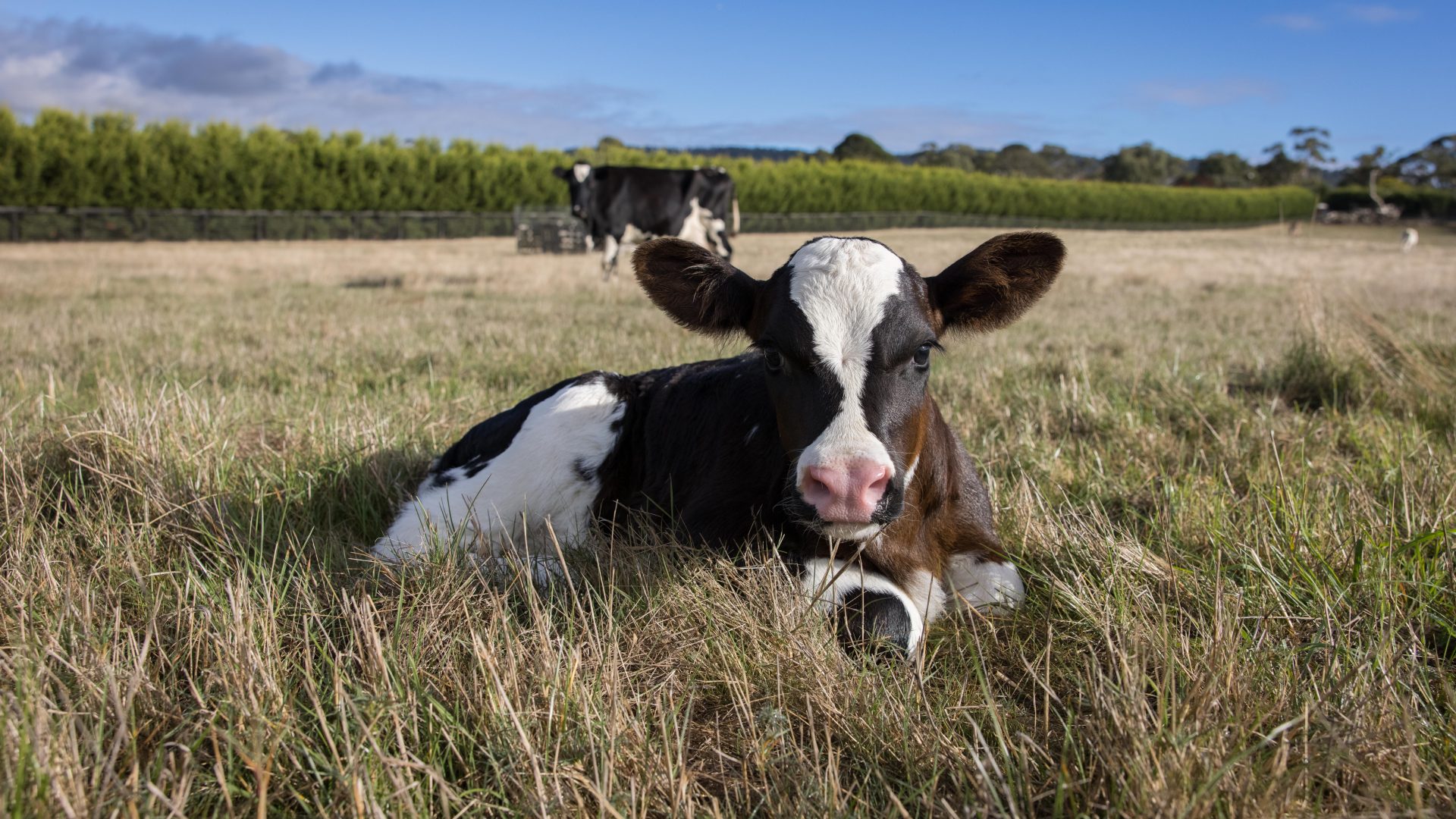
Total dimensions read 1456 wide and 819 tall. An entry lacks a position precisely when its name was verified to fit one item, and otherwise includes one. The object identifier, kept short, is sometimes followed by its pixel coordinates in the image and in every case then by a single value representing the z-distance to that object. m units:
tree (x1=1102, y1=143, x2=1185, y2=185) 85.69
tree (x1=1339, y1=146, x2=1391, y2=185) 70.00
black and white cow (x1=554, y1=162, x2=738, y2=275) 18.83
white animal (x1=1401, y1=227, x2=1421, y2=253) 35.67
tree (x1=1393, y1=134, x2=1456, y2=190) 73.19
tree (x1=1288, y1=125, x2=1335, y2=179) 80.25
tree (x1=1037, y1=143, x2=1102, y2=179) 98.44
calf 2.48
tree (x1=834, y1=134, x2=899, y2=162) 94.31
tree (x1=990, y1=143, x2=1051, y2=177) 97.00
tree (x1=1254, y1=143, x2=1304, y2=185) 83.12
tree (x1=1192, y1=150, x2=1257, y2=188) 92.00
